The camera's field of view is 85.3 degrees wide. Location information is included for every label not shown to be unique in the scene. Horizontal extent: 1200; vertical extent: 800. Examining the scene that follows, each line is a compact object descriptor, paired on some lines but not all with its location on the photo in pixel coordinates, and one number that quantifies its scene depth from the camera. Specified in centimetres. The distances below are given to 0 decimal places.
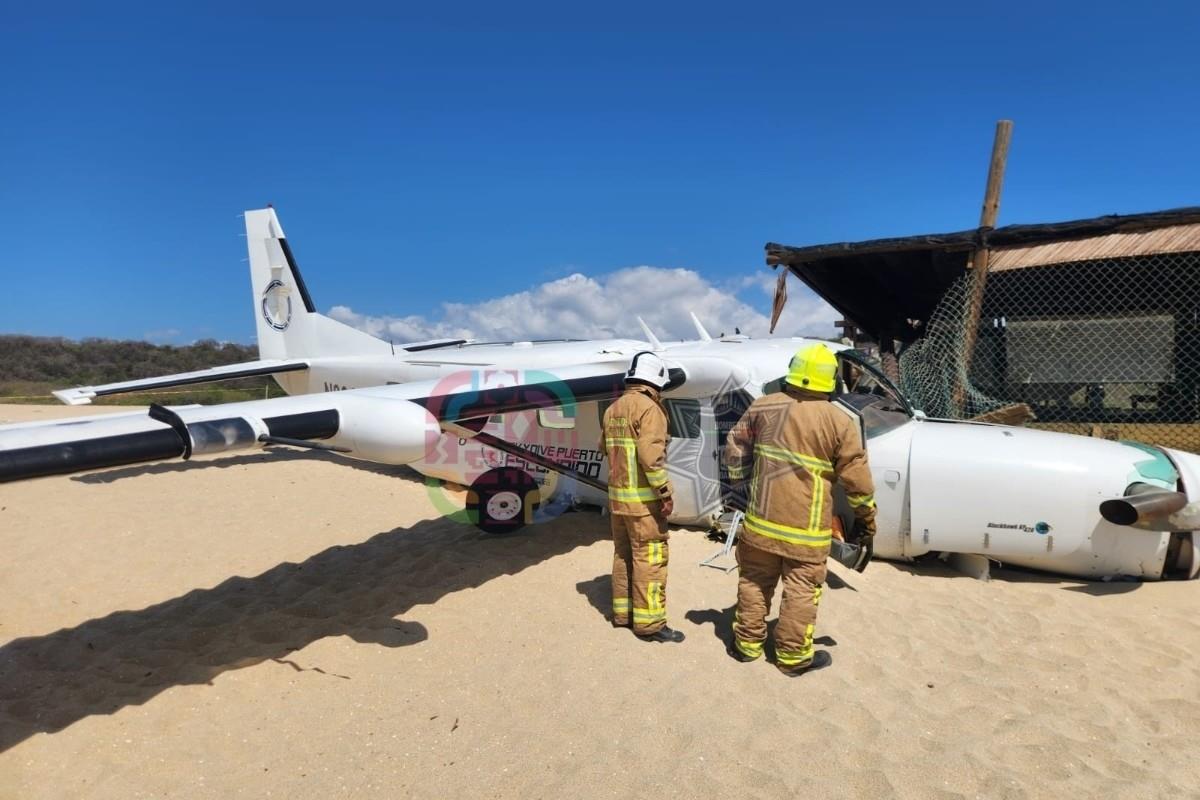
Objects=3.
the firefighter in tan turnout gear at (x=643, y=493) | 427
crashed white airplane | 305
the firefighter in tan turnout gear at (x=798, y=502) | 383
